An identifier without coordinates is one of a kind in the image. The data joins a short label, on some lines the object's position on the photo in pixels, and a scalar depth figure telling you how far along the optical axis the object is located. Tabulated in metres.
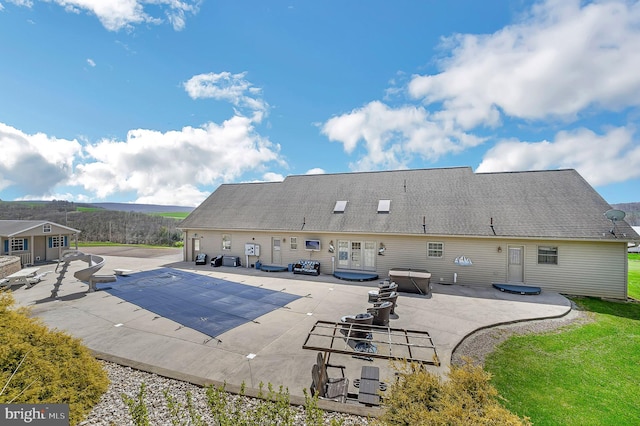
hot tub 11.92
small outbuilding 17.70
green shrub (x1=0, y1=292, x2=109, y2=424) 3.65
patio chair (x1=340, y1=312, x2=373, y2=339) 7.01
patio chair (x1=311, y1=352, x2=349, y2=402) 4.73
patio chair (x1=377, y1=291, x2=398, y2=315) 9.20
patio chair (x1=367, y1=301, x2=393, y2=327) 7.80
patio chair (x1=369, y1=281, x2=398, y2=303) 10.19
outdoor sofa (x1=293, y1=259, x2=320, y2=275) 15.48
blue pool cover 8.75
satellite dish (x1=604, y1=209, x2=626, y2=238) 11.66
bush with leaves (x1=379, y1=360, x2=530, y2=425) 2.83
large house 12.29
